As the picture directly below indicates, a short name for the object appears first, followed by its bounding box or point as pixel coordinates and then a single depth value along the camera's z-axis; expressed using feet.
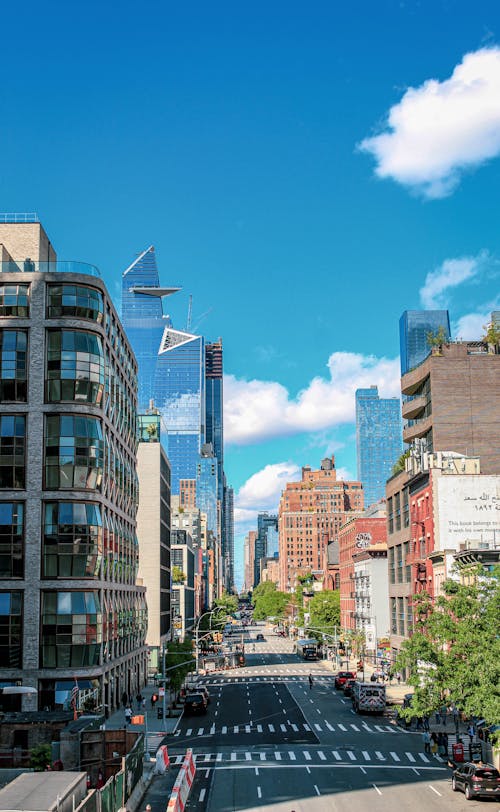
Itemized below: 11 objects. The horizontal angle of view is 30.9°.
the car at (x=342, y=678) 307.58
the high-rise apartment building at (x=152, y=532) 399.85
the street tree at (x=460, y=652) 138.21
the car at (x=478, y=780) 121.39
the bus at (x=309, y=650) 467.52
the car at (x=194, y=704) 242.99
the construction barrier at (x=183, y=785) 108.58
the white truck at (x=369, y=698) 234.38
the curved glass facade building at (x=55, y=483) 210.38
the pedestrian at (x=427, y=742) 167.94
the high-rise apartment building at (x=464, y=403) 290.35
